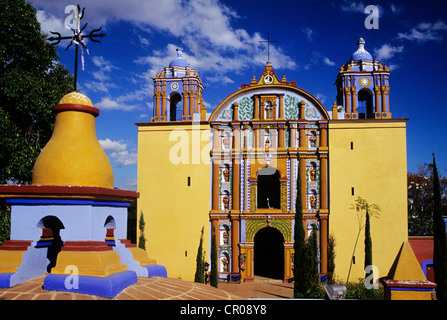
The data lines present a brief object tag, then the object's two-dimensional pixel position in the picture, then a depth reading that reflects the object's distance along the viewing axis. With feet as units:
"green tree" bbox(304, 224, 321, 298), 58.54
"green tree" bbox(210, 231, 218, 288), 65.16
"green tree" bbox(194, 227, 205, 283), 66.54
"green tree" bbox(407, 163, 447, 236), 98.58
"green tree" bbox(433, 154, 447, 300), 49.12
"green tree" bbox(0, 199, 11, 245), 41.88
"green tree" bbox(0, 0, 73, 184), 44.62
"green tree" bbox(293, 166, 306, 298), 58.95
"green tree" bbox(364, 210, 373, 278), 63.98
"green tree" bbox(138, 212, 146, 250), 71.20
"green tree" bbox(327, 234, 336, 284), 67.04
